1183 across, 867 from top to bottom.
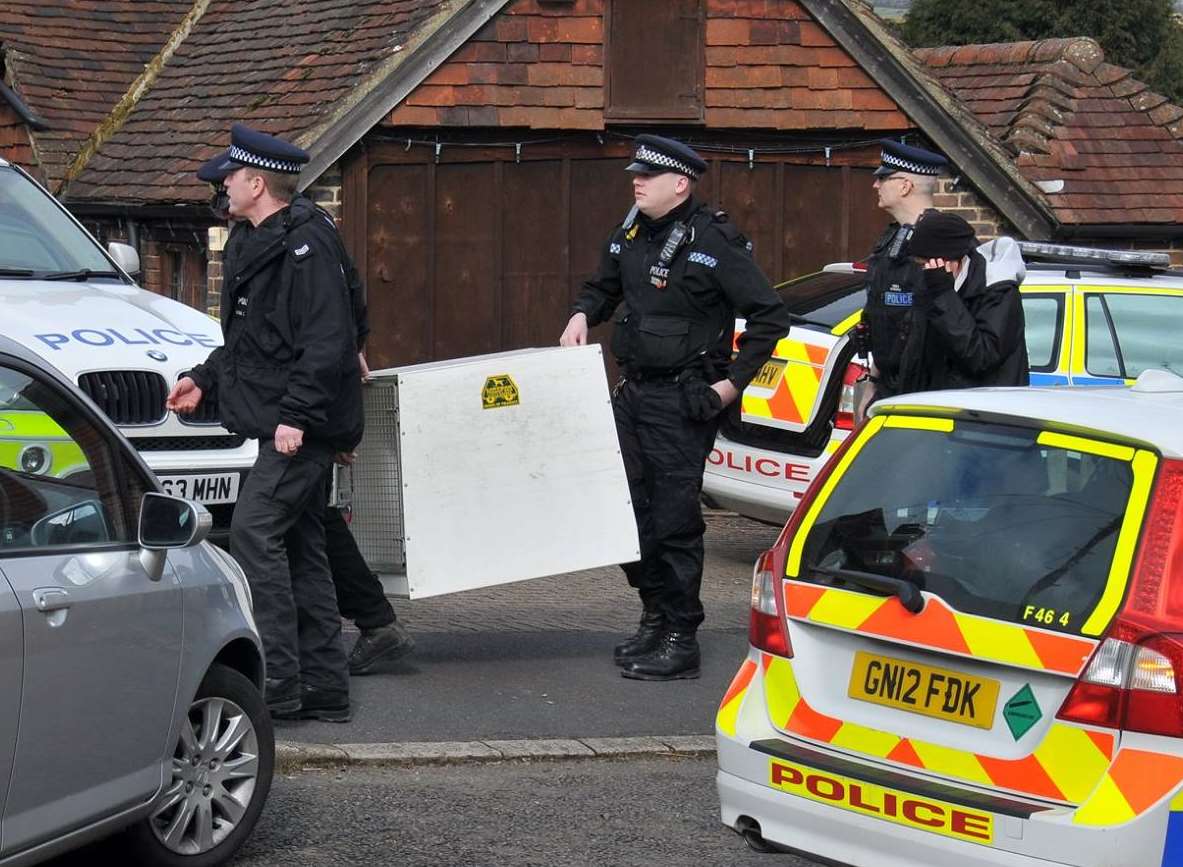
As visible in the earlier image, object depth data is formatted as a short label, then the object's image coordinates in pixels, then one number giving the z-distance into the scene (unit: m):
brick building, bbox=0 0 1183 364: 14.69
